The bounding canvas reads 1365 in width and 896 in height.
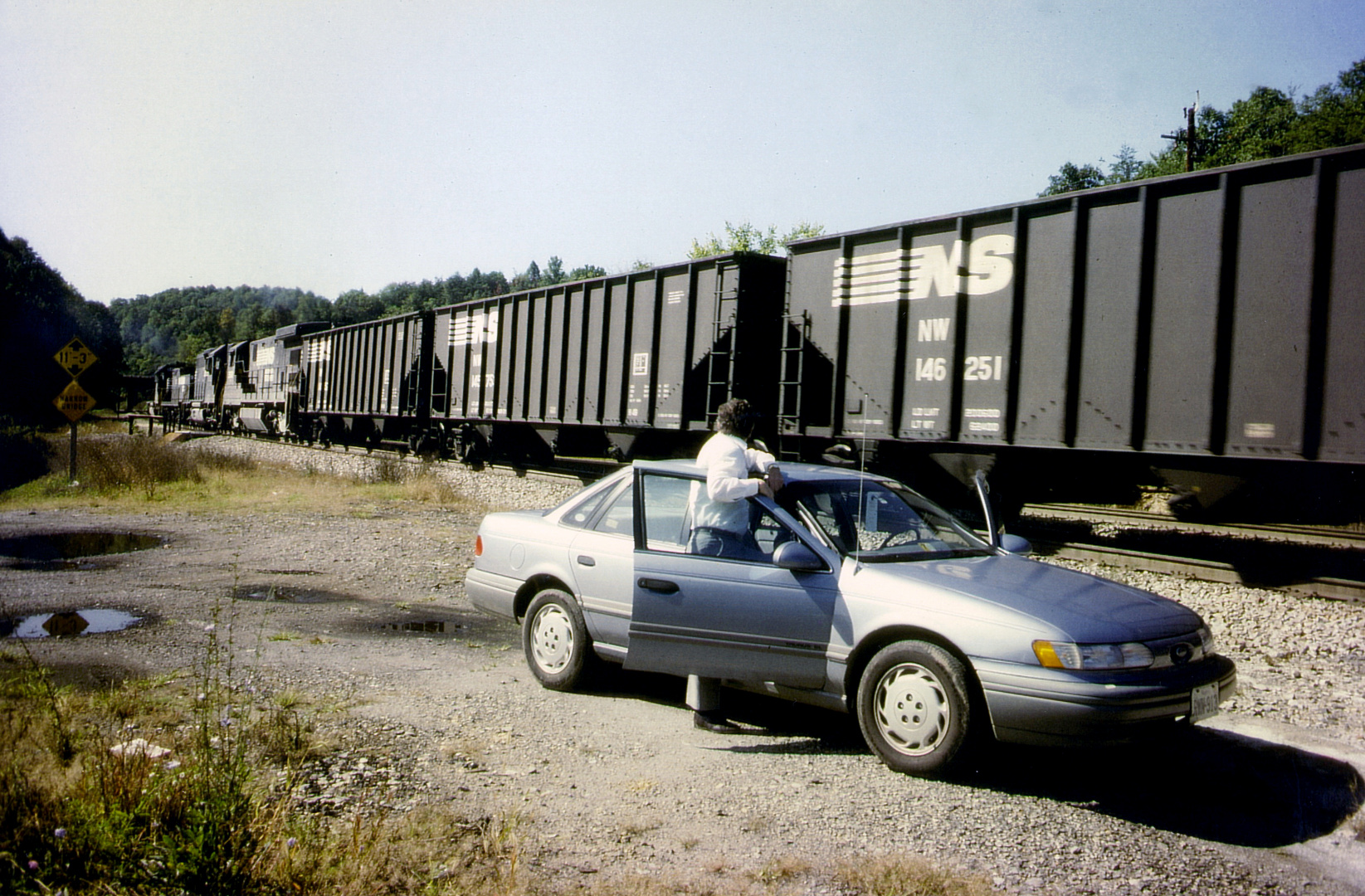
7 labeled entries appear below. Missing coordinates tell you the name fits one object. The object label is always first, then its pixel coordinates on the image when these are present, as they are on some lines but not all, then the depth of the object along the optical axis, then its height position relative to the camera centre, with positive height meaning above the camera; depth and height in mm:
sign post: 17328 +297
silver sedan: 3812 -866
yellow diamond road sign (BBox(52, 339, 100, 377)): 17406 +793
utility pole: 24902 +9289
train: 6684 +976
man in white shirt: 4781 -436
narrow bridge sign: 17141 -56
